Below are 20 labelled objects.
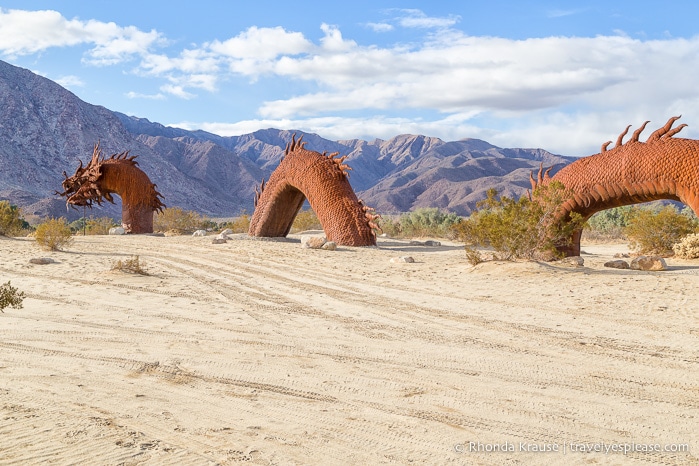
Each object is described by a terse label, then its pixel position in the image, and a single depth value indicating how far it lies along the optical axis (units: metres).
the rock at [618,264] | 12.50
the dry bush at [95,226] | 27.83
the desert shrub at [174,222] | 28.25
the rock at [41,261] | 13.32
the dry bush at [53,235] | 15.93
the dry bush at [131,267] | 11.94
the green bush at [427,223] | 27.16
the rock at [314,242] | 16.45
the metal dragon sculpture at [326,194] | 17.09
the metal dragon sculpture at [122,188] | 22.89
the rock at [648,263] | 12.13
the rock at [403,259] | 13.91
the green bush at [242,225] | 26.73
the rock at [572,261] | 12.35
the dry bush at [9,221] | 21.92
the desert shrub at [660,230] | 16.73
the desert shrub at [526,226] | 12.38
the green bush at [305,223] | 27.50
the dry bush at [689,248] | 14.45
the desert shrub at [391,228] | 28.54
